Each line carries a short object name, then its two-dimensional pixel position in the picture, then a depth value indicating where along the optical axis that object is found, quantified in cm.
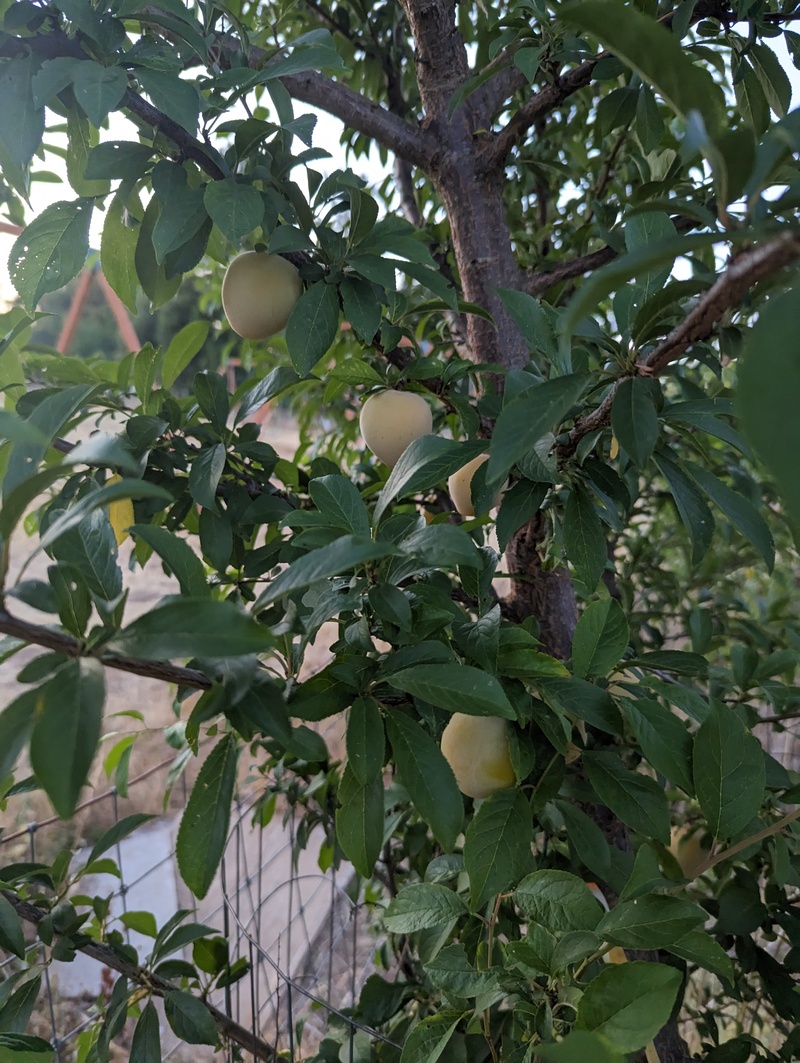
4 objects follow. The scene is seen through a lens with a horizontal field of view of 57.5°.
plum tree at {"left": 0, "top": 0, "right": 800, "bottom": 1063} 19
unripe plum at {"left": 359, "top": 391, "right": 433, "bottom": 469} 47
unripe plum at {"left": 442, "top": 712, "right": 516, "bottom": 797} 36
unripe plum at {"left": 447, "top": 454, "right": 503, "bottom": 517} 49
